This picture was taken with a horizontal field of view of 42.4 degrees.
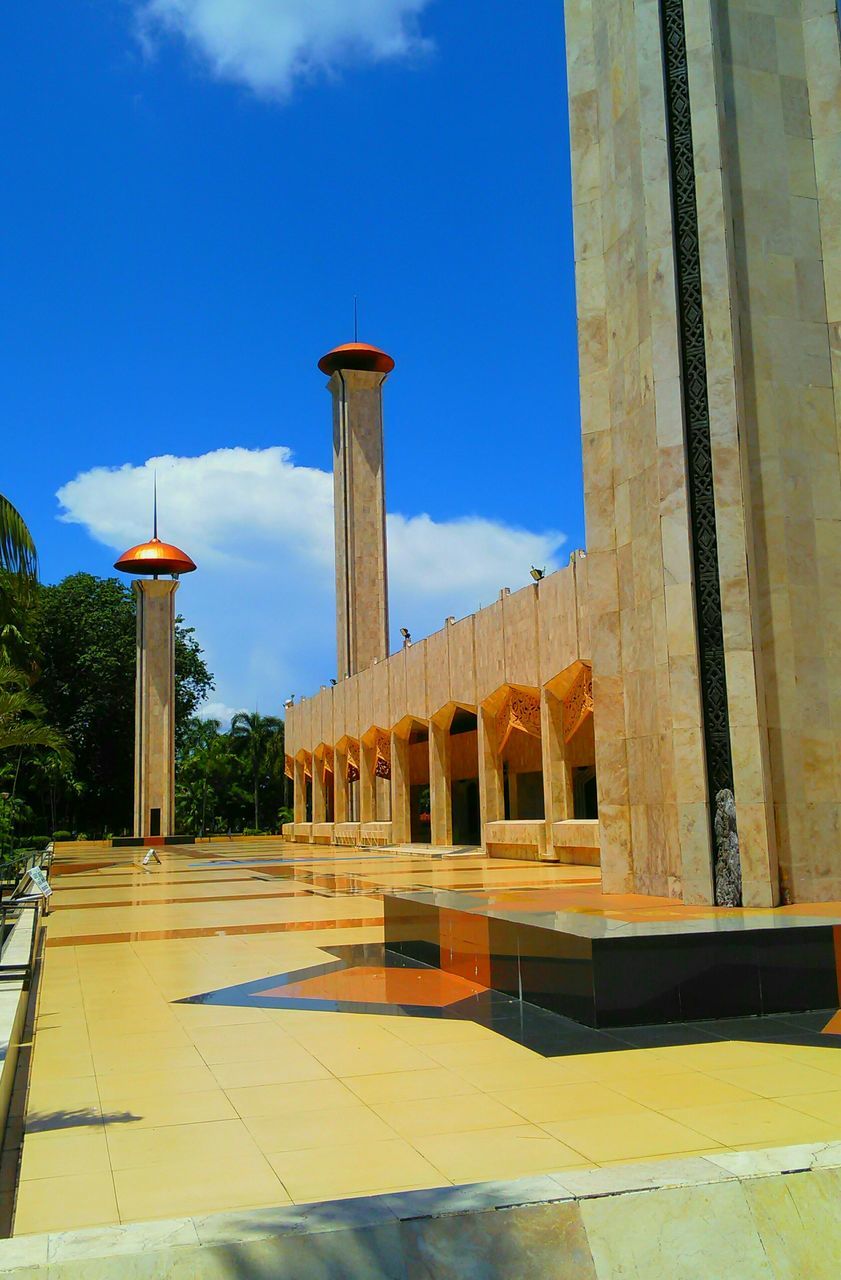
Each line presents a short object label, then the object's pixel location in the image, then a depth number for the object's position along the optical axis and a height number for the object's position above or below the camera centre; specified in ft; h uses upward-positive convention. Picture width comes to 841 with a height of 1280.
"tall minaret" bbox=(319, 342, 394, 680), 140.15 +37.68
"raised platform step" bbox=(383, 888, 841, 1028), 19.92 -3.41
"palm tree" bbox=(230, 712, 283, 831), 196.95 +10.99
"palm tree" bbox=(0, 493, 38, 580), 25.31 +6.19
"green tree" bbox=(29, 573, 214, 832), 159.84 +17.10
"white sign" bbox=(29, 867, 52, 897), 41.52 -2.93
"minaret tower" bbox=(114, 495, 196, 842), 153.69 +13.98
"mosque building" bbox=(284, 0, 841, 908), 28.94 +9.76
